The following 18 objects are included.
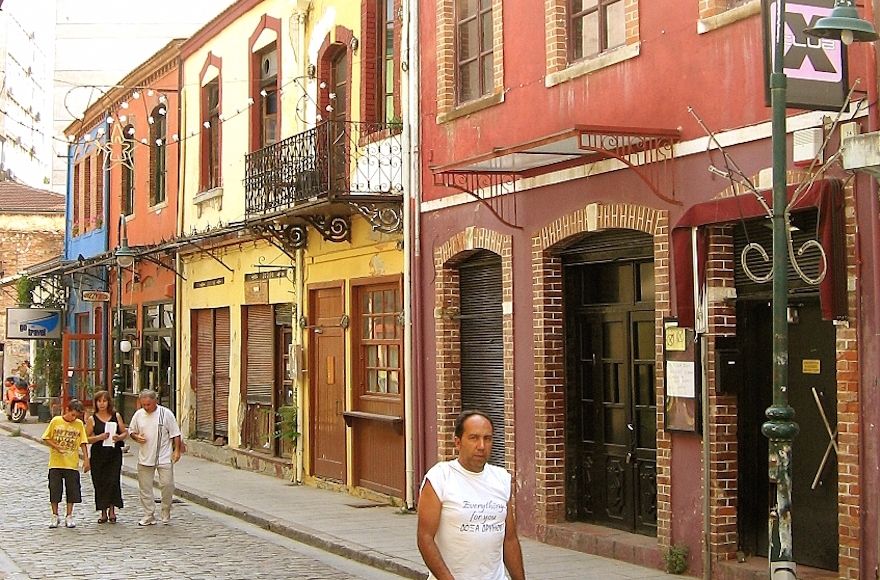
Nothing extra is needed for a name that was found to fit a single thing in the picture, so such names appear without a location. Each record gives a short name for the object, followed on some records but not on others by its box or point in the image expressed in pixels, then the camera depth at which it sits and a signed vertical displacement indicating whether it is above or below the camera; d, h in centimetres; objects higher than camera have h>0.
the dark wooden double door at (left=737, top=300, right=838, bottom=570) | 1013 -64
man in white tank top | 619 -76
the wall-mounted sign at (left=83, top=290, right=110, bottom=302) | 2922 +136
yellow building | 1678 +168
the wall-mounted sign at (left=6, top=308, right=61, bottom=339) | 3388 +92
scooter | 3609 -118
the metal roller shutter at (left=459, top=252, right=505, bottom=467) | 1466 +14
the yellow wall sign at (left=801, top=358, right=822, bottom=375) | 1022 -14
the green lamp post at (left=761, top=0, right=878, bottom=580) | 740 +9
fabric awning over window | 927 +88
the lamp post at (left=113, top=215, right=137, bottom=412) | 2489 +176
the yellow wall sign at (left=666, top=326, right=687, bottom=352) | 1112 +9
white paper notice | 1105 -25
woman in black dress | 1539 -122
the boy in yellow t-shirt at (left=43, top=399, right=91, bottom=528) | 1502 -110
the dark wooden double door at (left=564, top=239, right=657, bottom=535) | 1236 -43
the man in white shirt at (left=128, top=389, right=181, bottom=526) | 1520 -106
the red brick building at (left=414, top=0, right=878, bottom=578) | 966 +64
